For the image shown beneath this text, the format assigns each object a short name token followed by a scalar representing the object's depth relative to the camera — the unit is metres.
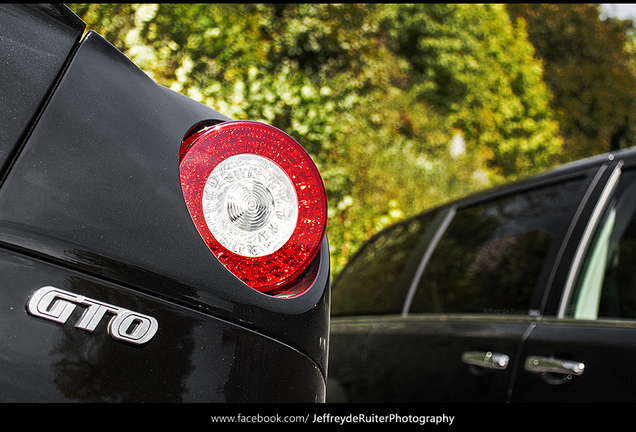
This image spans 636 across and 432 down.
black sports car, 0.80
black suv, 1.58
